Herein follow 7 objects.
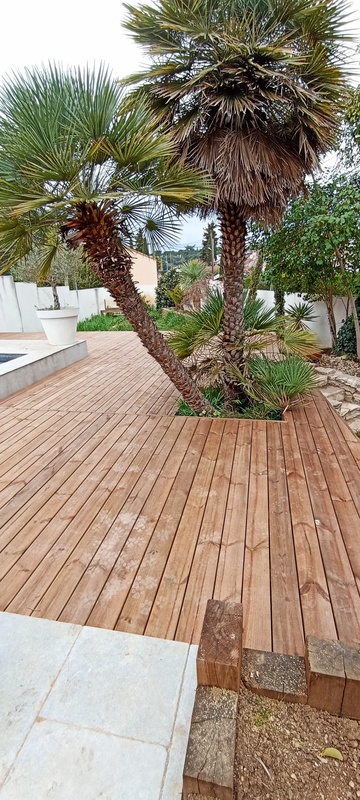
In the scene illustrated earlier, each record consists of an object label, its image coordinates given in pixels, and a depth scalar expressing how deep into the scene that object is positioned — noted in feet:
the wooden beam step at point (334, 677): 2.75
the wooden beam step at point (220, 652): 2.82
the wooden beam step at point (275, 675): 2.96
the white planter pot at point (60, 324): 20.56
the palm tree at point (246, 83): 8.95
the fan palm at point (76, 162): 7.13
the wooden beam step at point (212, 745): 2.40
